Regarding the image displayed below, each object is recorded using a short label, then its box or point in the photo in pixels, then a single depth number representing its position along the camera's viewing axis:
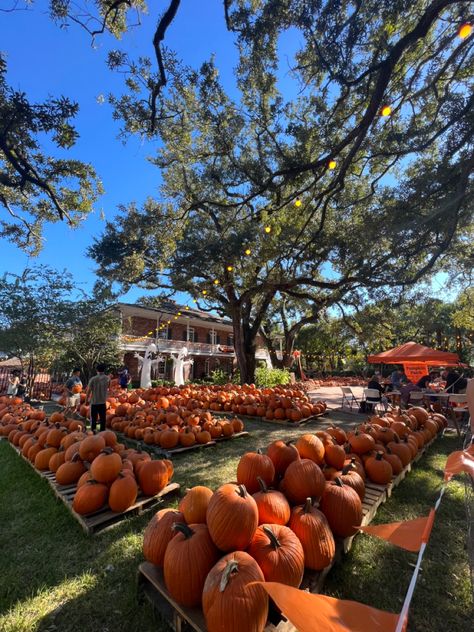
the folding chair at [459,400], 7.50
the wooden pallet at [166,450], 5.84
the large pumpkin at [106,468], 3.50
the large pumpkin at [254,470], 2.78
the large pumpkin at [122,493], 3.38
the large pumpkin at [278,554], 1.94
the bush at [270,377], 19.16
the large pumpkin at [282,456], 3.14
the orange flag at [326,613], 1.24
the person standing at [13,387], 11.63
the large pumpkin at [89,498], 3.34
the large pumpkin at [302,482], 2.71
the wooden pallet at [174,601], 1.83
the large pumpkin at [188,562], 1.93
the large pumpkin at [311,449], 3.39
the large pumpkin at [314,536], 2.23
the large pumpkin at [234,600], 1.63
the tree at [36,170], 5.39
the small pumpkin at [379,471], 3.81
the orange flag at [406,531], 1.97
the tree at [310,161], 5.83
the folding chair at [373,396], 9.95
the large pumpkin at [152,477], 3.71
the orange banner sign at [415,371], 10.64
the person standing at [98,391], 7.04
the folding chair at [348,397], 11.49
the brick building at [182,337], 24.11
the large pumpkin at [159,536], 2.26
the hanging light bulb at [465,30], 4.99
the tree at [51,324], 13.07
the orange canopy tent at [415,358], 9.71
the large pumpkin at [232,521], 2.03
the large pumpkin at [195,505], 2.35
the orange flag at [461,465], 1.70
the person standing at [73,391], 10.16
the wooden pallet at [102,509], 3.26
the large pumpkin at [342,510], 2.67
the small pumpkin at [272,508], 2.35
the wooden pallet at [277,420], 8.50
